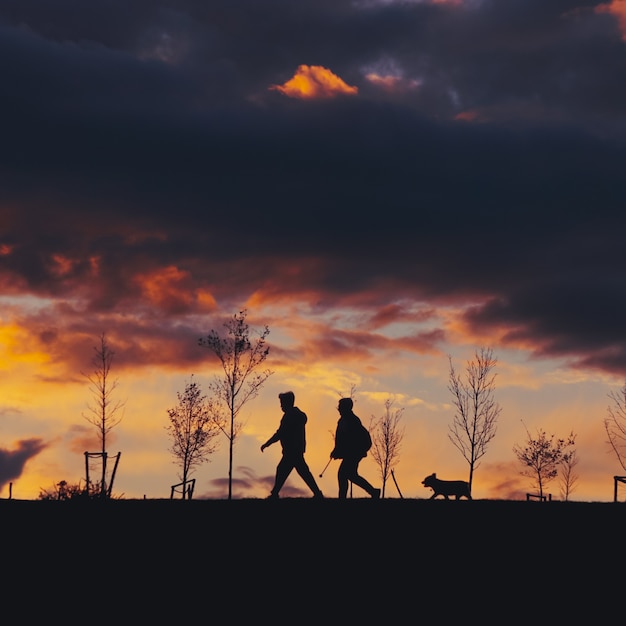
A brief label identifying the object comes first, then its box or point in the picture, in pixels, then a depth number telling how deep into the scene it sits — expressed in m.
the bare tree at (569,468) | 68.57
